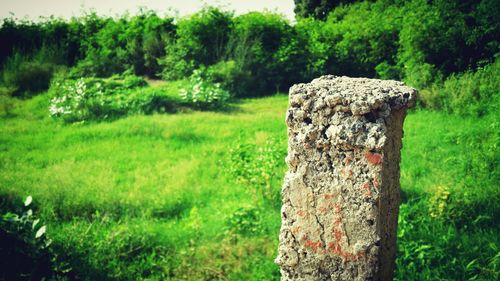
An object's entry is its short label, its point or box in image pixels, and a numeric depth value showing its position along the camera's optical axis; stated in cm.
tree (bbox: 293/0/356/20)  1836
